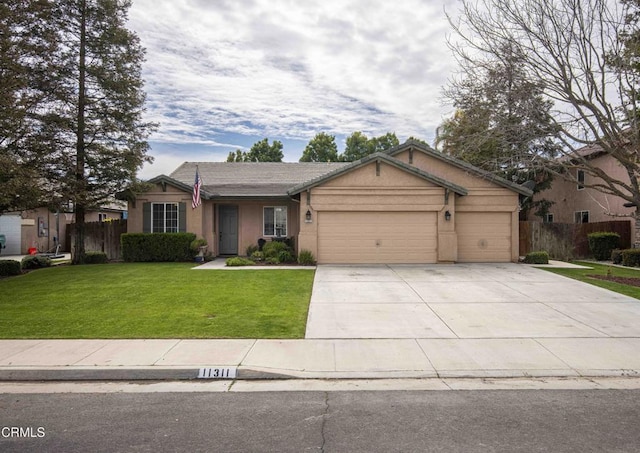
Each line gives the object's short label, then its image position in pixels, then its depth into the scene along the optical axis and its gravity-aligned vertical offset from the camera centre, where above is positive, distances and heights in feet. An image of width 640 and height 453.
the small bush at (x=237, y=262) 54.95 -4.16
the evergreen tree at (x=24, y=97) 40.45 +13.90
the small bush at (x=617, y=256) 63.87 -4.09
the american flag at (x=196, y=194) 57.52 +4.63
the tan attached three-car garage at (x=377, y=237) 57.47 -1.07
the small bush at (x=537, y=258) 58.03 -3.93
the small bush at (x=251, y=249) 65.44 -2.94
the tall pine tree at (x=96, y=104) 58.03 +17.13
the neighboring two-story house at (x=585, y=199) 74.84 +5.59
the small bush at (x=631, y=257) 60.39 -4.06
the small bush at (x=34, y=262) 58.23 -4.28
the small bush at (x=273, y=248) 58.91 -2.59
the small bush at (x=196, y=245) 60.02 -2.11
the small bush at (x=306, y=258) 56.29 -3.70
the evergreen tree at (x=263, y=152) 170.40 +29.95
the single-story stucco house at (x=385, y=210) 57.21 +2.57
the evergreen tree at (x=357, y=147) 170.50 +31.75
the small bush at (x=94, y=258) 62.03 -3.96
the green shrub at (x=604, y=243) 69.00 -2.36
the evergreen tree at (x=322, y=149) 170.60 +30.90
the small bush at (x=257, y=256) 58.95 -3.58
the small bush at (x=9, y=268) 51.13 -4.37
